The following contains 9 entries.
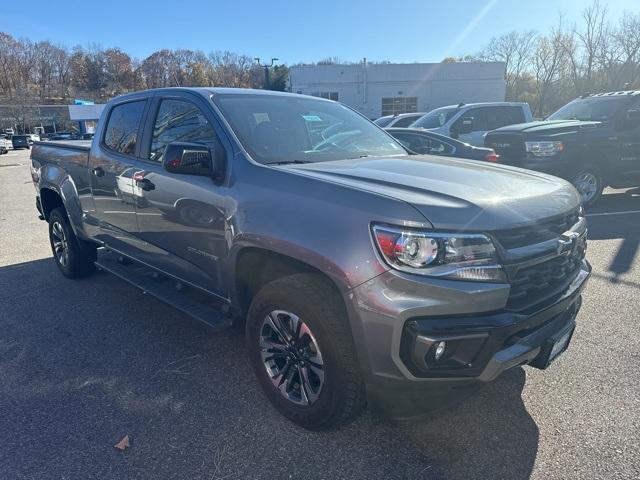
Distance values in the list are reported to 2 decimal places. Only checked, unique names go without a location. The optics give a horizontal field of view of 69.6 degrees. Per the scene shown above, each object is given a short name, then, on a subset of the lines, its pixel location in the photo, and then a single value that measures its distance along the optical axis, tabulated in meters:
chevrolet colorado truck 2.08
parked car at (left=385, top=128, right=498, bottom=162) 7.88
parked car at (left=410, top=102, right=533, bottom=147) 11.33
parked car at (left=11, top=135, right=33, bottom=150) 47.28
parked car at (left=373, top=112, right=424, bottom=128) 14.76
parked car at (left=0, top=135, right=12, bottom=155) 35.74
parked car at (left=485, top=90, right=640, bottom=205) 8.23
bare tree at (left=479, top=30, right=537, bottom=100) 65.25
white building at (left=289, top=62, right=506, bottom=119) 39.84
